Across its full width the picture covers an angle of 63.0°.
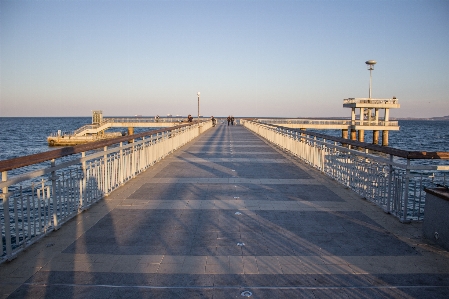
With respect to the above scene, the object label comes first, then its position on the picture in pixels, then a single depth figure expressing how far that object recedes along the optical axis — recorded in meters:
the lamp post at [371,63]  63.75
